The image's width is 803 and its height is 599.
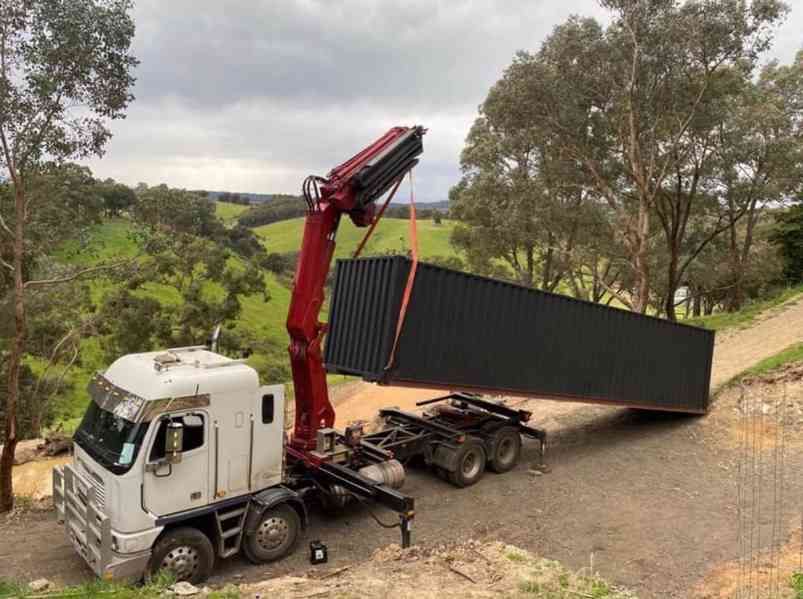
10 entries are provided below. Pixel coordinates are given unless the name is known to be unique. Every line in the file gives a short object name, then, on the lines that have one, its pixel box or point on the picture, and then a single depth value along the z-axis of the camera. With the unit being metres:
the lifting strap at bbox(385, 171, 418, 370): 9.28
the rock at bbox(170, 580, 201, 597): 6.25
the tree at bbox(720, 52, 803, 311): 25.55
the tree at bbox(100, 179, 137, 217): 42.92
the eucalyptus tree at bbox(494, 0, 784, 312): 20.98
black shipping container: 9.65
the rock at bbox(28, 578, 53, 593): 6.66
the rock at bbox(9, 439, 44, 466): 13.76
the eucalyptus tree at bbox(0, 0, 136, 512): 9.38
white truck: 7.14
